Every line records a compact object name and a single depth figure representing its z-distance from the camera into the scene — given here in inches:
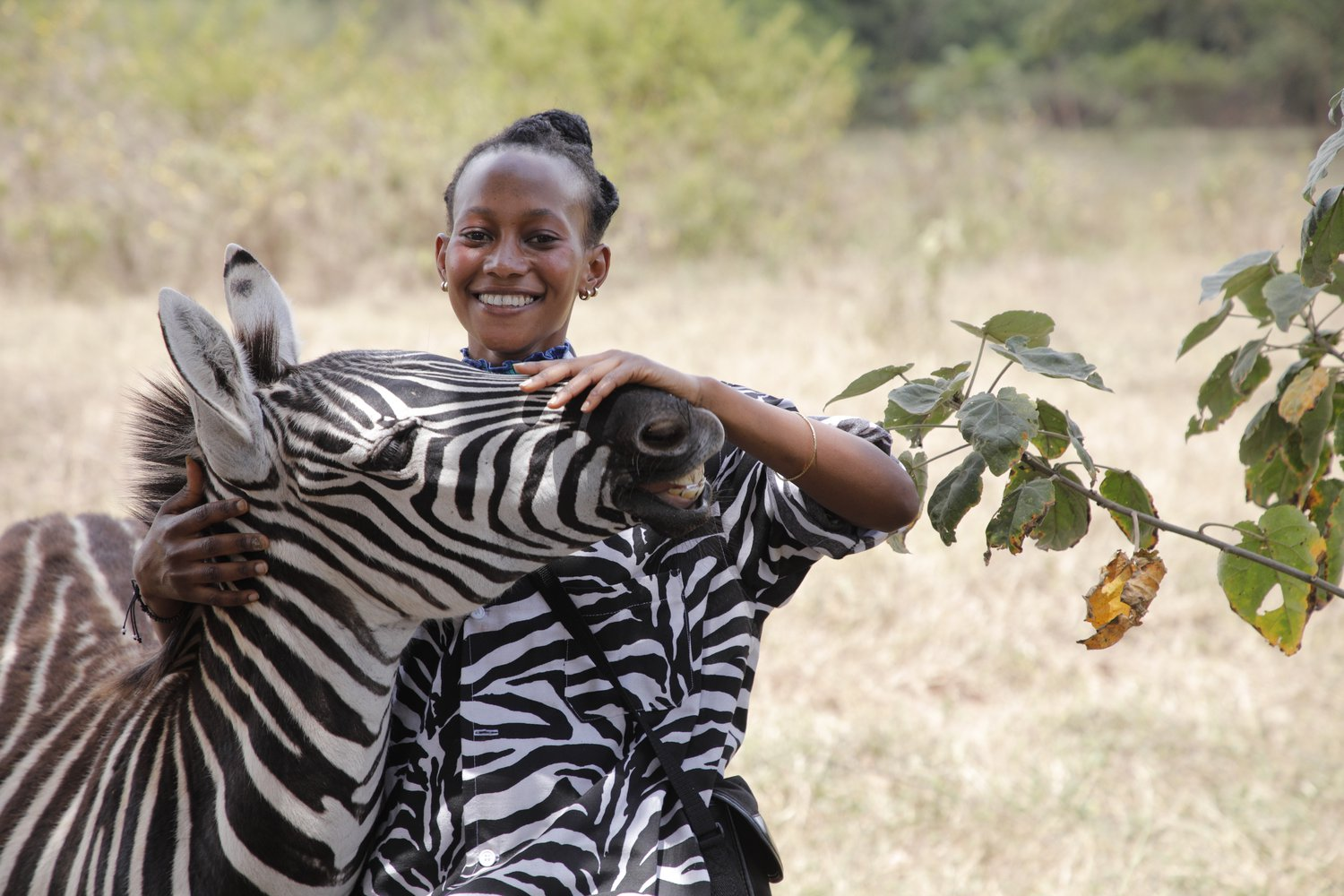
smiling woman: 122.4
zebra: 118.6
